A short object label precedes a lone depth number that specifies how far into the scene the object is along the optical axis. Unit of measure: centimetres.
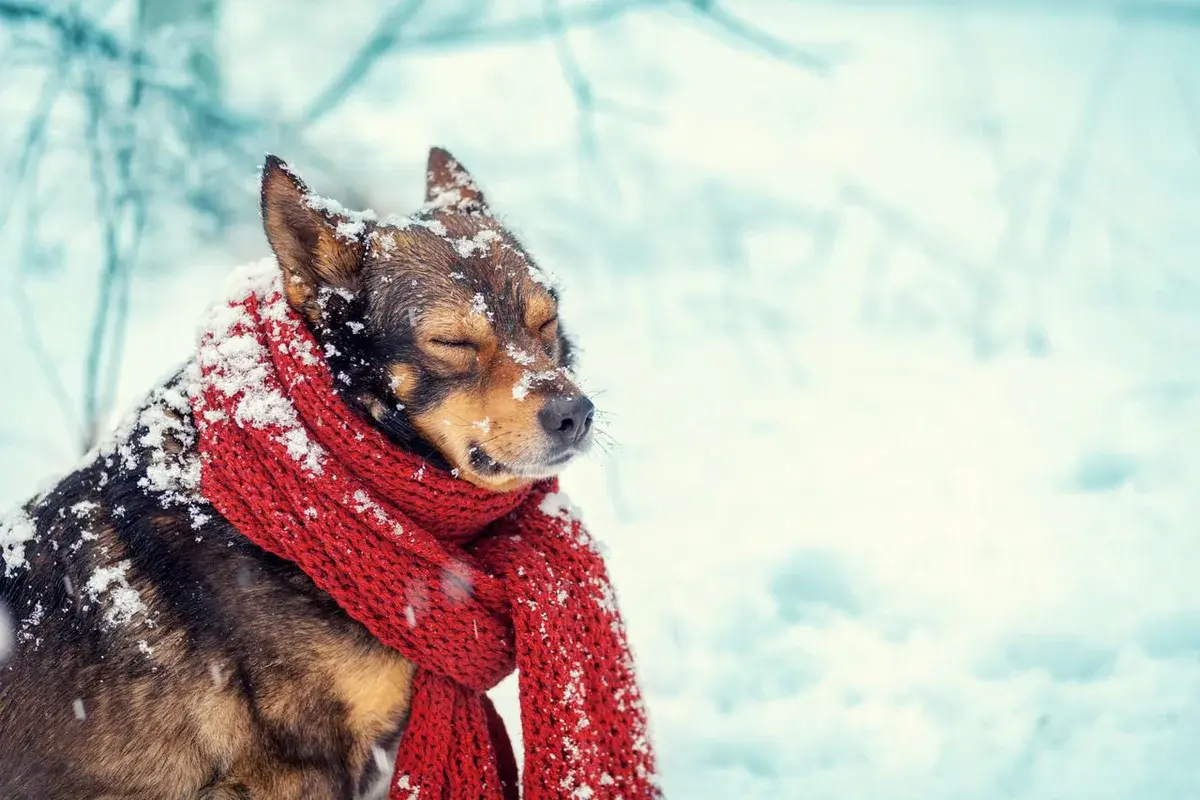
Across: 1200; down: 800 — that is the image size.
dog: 207
